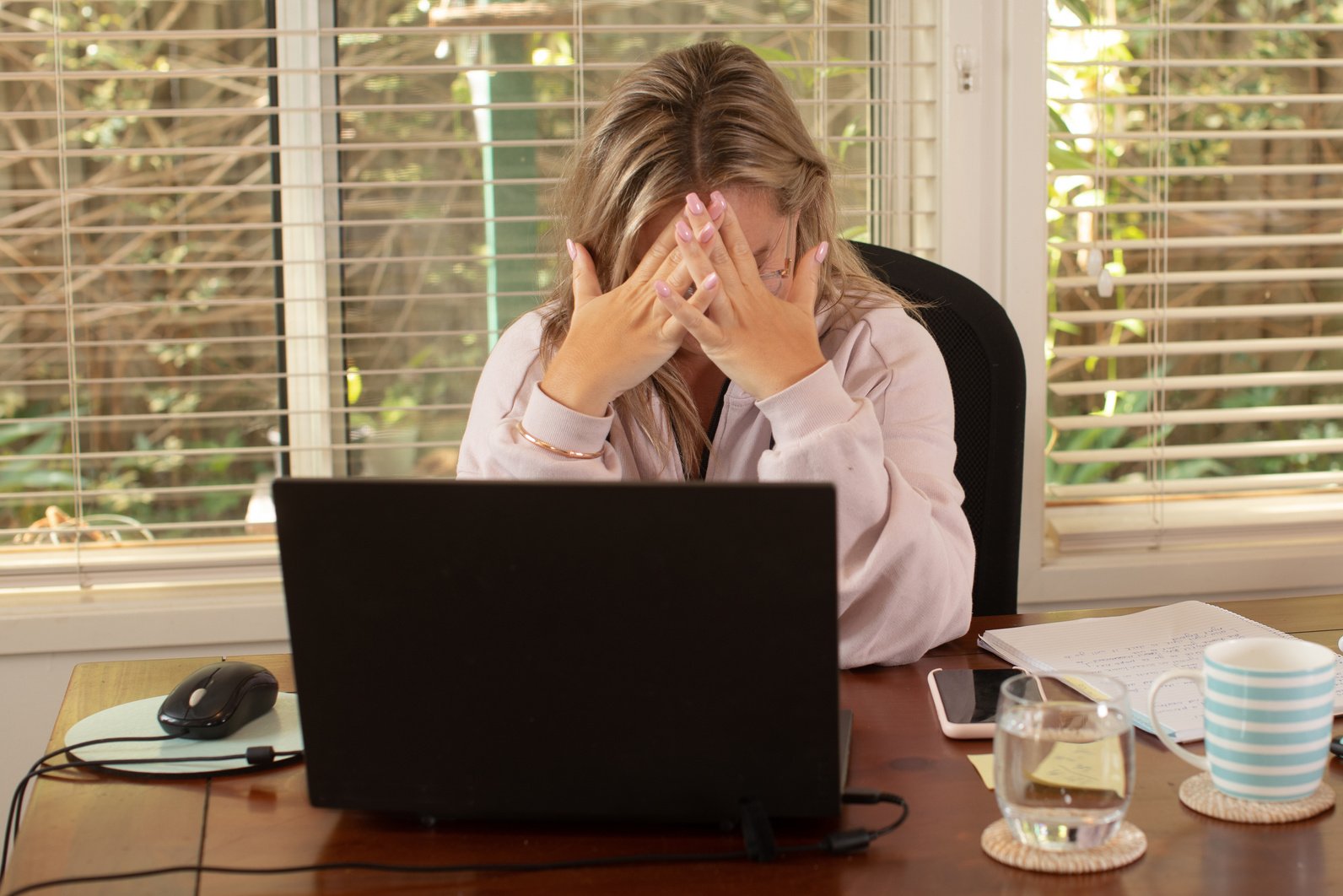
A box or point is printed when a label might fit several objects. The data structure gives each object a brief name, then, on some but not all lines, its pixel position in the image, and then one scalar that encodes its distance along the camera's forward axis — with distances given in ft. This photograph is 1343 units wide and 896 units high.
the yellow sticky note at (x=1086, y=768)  7.20
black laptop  7.17
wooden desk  7.18
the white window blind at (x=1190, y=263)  13.23
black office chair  9.84
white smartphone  7.94
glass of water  7.21
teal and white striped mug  7.40
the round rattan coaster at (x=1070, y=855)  7.21
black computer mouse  8.01
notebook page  8.14
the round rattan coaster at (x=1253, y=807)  7.42
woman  8.78
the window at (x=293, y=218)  12.71
